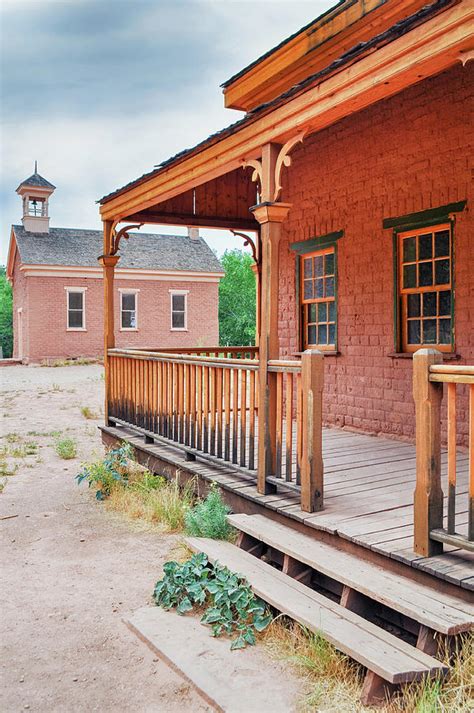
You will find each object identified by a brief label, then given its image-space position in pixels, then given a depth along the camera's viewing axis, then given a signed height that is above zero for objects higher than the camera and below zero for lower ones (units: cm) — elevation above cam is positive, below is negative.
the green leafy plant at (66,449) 1053 -176
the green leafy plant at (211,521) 540 -150
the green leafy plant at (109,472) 789 -160
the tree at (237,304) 5103 +313
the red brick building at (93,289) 2944 +257
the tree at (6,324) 5181 +162
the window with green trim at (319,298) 860 +60
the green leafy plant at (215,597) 403 -171
